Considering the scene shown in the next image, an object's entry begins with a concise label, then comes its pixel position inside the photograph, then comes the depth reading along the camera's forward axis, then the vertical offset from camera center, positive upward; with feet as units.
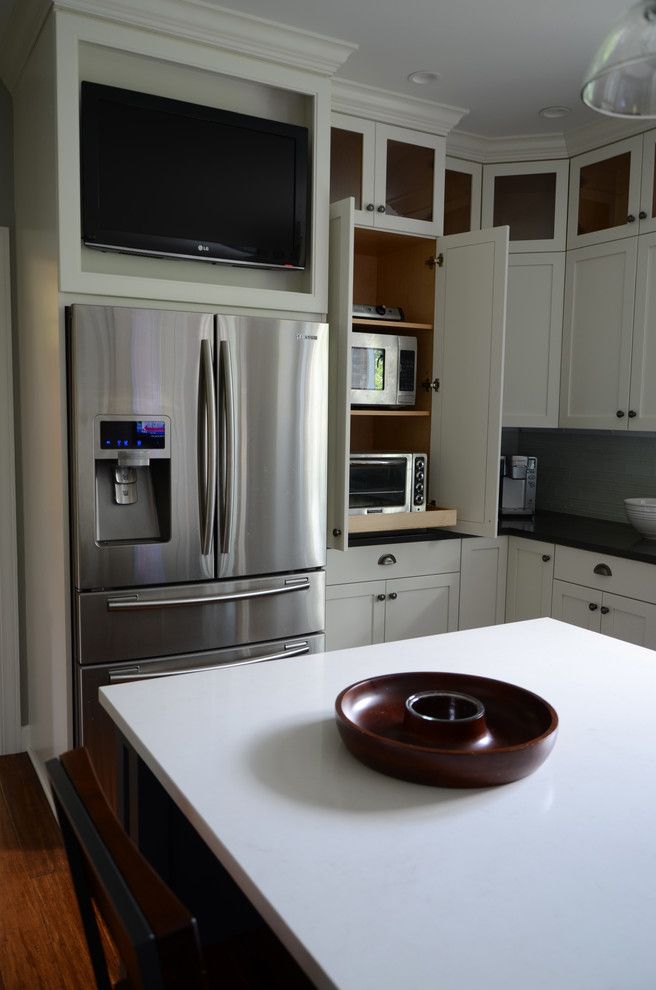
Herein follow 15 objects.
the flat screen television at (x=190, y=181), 7.88 +2.59
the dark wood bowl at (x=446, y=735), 3.51 -1.49
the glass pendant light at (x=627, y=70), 3.67 +1.79
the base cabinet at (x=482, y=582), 11.30 -2.22
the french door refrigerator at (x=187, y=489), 7.79 -0.69
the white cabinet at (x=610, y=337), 10.69 +1.32
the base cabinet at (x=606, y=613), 9.55 -2.34
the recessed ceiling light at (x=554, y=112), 10.78 +4.37
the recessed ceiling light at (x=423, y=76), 9.78 +4.39
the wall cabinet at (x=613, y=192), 10.57 +3.34
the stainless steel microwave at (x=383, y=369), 10.59 +0.79
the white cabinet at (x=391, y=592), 10.21 -2.21
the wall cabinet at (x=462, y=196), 11.89 +3.54
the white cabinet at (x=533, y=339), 12.00 +1.39
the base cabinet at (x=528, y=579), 11.03 -2.13
